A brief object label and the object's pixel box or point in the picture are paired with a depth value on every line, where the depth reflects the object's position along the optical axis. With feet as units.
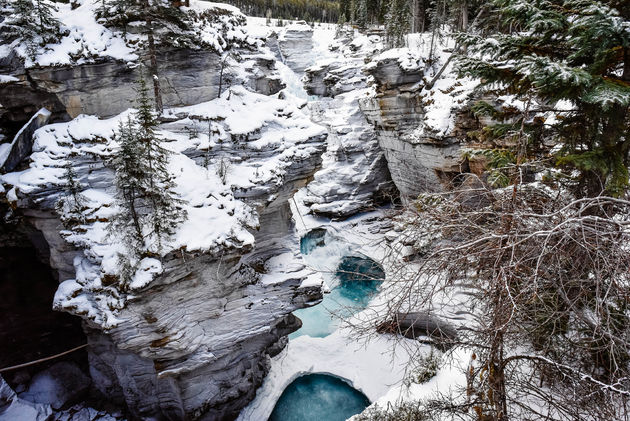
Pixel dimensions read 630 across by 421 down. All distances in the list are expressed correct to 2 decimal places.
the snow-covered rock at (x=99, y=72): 35.81
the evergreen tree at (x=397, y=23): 106.52
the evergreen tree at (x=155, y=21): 37.11
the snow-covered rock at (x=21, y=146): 34.32
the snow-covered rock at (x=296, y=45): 140.46
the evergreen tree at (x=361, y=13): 148.23
